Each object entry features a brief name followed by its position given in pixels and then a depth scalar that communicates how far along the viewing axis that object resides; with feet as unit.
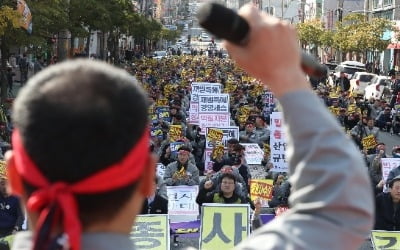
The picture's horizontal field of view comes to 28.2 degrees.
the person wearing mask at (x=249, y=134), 55.08
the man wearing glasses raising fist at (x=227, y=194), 30.71
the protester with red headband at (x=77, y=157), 4.43
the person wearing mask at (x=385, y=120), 81.30
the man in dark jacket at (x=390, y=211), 29.14
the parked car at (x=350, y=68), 155.12
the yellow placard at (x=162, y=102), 72.46
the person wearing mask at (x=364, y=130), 53.36
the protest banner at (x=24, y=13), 57.72
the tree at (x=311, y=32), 236.43
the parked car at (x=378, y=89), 109.81
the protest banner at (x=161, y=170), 38.40
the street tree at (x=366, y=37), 170.71
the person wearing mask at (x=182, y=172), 37.09
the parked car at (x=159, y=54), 275.30
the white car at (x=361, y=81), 126.88
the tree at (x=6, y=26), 56.75
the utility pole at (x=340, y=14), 246.68
